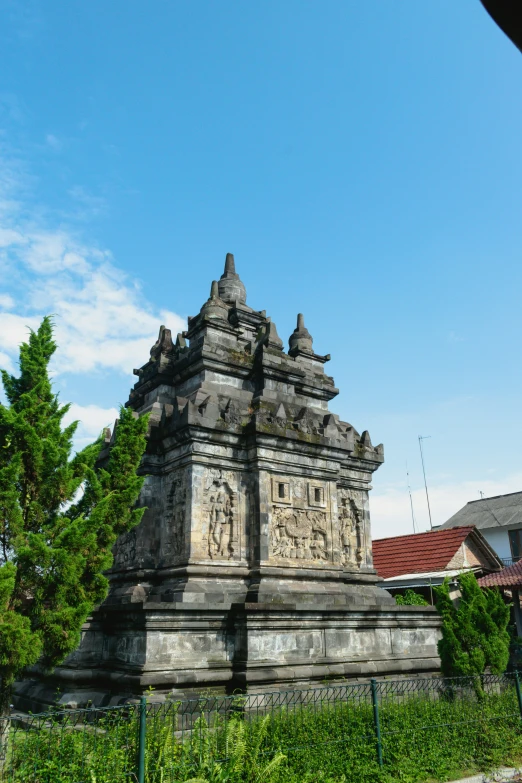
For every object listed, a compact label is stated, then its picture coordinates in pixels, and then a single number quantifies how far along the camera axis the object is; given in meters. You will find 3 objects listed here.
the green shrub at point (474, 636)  11.73
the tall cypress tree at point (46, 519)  8.10
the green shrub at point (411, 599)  19.09
